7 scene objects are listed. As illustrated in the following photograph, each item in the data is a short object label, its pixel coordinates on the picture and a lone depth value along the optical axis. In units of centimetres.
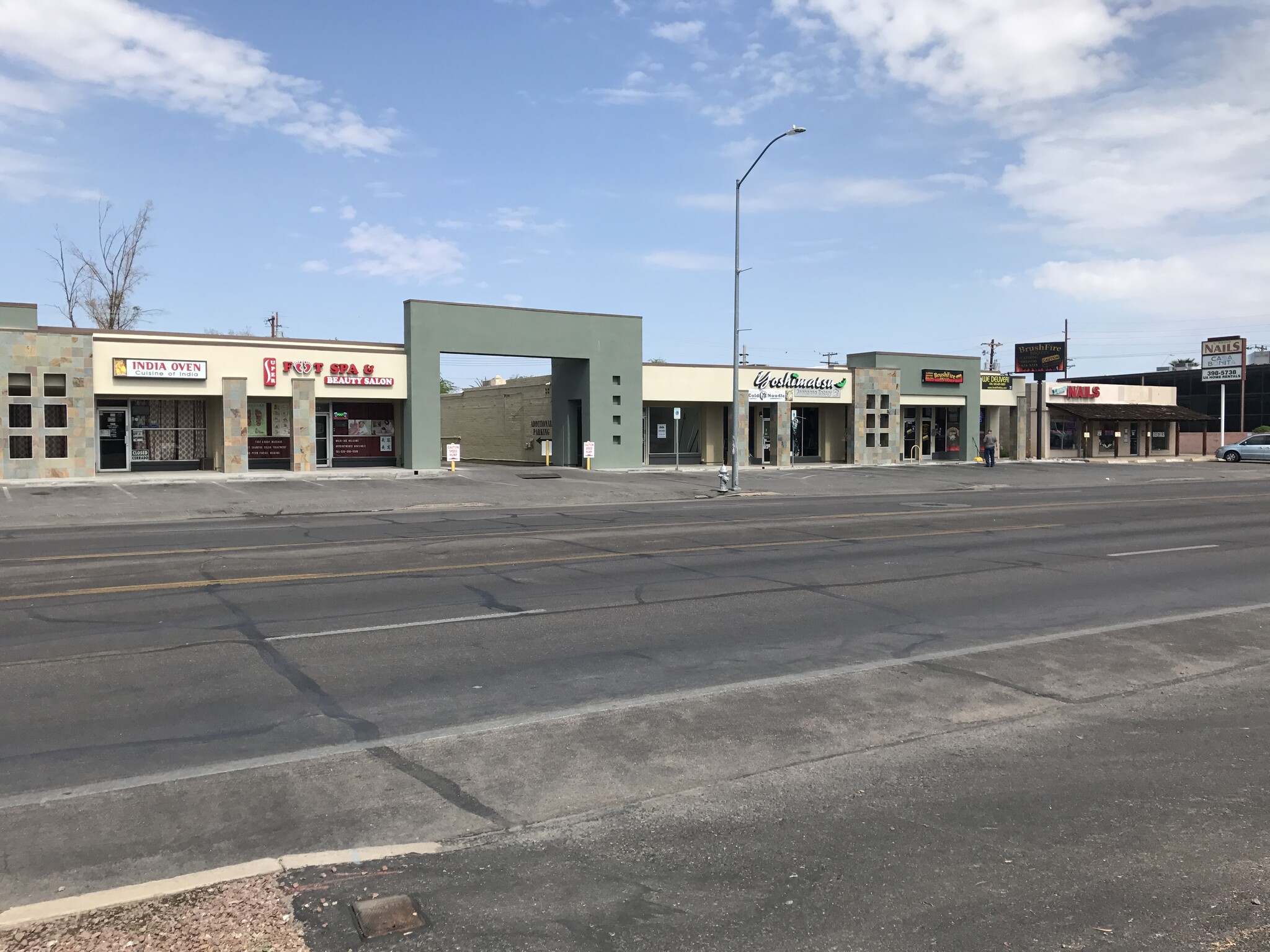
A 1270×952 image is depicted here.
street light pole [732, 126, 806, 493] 3027
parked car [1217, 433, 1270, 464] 5481
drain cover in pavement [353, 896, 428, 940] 396
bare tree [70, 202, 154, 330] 5047
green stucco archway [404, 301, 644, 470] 3641
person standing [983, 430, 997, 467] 4678
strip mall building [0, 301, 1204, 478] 3116
